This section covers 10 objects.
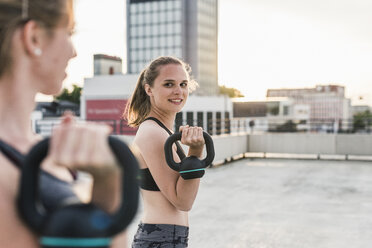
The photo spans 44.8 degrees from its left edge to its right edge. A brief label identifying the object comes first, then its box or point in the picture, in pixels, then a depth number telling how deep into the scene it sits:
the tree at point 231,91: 110.33
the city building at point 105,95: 25.44
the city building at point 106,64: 37.47
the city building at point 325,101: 160.75
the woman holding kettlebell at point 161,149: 1.75
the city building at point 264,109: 88.50
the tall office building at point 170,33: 80.94
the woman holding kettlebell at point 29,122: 0.60
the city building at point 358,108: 191.50
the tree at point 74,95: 76.19
